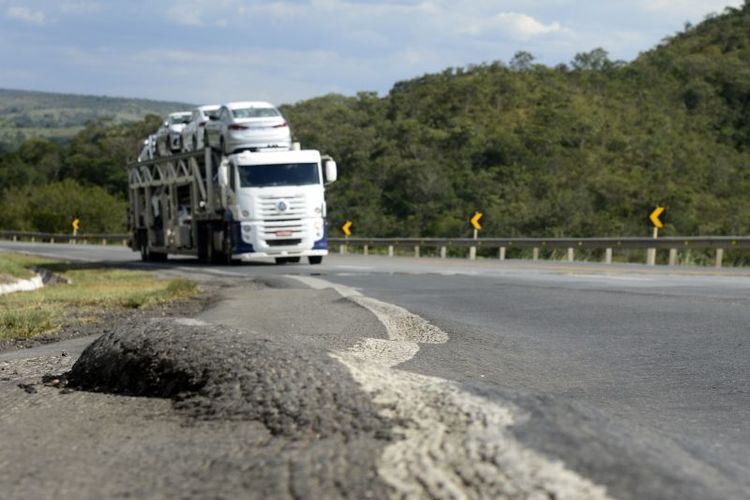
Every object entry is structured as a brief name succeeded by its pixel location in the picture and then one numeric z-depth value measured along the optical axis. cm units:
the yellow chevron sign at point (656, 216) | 3434
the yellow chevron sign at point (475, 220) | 4409
